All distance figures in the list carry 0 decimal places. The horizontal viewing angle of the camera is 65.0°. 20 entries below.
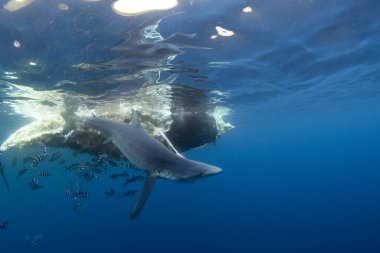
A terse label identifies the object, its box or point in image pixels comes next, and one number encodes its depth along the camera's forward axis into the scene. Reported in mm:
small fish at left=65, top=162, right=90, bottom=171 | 10516
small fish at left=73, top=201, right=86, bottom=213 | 12000
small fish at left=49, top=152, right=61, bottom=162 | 10661
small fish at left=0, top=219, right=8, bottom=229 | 10075
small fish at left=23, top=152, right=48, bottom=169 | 9875
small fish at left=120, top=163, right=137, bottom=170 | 10043
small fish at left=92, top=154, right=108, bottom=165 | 10133
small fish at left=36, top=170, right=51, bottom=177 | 10692
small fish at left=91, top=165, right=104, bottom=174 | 10709
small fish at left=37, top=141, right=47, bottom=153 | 10525
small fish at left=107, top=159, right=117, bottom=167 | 10188
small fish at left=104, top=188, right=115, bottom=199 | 11664
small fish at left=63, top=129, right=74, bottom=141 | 10144
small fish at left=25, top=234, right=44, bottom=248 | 13473
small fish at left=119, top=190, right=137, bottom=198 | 10801
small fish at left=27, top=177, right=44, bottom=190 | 11227
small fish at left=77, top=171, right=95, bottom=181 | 10477
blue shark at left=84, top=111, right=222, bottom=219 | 5012
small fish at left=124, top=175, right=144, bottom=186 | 10502
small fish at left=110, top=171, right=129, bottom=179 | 11404
